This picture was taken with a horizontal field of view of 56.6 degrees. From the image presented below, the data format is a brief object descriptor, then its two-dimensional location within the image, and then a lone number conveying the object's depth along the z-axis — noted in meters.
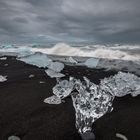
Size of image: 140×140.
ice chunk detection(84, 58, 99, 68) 4.83
